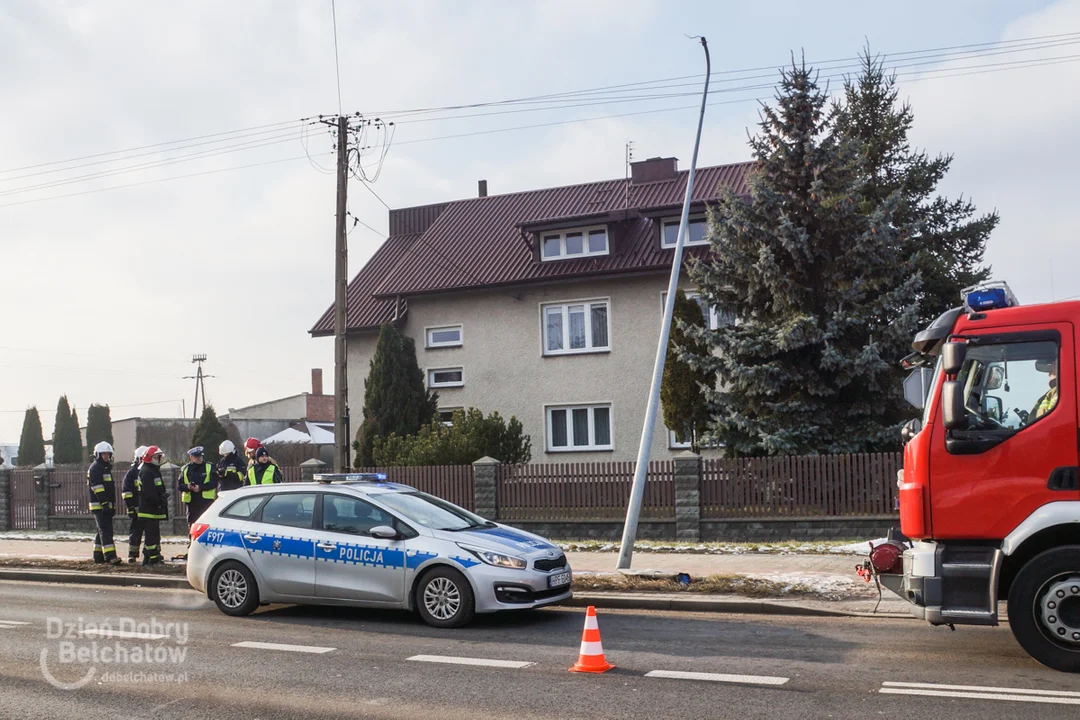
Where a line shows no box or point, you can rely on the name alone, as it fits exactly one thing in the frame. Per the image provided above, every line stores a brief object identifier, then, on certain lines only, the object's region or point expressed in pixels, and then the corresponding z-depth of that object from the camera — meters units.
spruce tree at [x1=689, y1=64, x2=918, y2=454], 19.50
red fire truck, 8.09
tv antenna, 88.00
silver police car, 10.70
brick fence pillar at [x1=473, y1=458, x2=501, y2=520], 20.05
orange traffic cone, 8.43
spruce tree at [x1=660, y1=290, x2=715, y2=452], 22.17
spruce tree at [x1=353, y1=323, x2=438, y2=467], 27.58
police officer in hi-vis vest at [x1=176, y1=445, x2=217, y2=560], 16.56
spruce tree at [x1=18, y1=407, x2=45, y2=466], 59.81
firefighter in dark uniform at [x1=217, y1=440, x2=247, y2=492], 16.78
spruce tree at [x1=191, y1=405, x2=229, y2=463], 36.31
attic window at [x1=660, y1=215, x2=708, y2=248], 28.53
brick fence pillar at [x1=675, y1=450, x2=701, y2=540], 18.28
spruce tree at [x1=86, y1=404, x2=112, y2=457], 58.94
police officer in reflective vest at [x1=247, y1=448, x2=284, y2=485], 15.52
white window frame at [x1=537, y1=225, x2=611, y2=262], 29.64
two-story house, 28.59
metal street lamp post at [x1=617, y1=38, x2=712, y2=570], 14.23
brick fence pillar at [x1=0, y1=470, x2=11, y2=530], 26.47
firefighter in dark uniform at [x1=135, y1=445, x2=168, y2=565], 16.12
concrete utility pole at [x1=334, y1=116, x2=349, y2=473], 20.55
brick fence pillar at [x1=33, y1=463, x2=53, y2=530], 25.89
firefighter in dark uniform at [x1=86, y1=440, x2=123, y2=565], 16.36
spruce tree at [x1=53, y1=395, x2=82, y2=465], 58.12
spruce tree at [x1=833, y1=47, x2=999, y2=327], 24.12
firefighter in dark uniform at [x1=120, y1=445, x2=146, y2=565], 16.33
